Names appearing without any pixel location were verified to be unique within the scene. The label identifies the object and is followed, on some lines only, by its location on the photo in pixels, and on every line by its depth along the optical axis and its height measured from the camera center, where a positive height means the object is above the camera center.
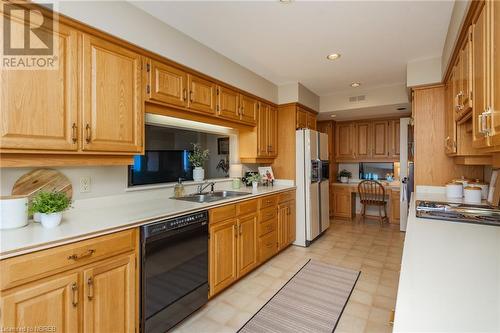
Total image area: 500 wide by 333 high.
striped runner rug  1.98 -1.25
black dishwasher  1.71 -0.78
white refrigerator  3.77 -0.28
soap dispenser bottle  2.65 -0.24
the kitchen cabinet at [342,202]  5.45 -0.78
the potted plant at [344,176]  5.75 -0.21
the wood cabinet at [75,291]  1.17 -0.66
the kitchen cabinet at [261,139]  3.56 +0.41
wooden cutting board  1.65 -0.11
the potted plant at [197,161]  2.97 +0.08
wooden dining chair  5.06 -0.59
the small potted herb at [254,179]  3.50 -0.18
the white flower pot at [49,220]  1.44 -0.30
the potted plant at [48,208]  1.43 -0.23
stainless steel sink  2.66 -0.33
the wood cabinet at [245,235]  2.31 -0.76
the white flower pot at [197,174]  2.98 -0.08
